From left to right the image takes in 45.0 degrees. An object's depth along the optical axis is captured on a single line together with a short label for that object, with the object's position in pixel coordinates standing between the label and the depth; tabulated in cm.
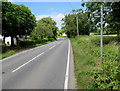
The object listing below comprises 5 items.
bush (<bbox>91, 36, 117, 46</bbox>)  1776
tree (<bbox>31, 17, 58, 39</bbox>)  5272
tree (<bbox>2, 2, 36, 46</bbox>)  2091
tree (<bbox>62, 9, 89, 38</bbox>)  6425
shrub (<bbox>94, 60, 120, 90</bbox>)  554
